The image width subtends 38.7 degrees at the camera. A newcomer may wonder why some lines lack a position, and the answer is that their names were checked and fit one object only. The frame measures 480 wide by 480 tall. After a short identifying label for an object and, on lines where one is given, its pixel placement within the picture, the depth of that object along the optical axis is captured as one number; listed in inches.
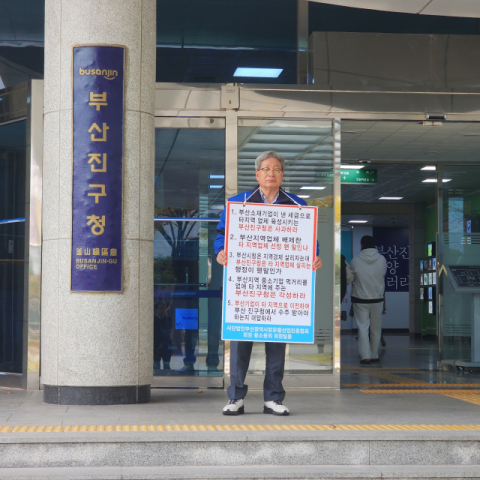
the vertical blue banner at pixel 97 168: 222.5
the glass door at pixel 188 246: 284.5
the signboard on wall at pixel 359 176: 517.3
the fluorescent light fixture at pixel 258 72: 301.9
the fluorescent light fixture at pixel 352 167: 515.3
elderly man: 203.2
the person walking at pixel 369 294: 417.4
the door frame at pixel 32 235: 274.1
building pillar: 219.8
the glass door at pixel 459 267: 371.9
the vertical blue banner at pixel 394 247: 889.5
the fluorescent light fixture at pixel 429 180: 609.3
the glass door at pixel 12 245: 282.4
